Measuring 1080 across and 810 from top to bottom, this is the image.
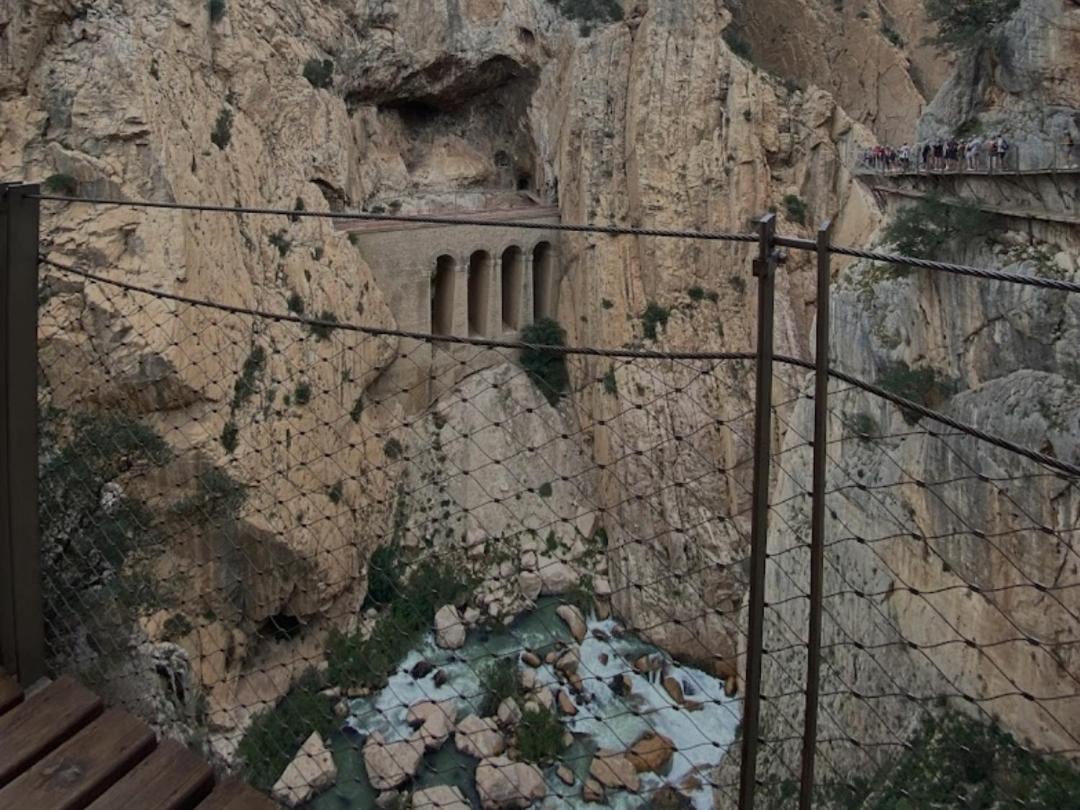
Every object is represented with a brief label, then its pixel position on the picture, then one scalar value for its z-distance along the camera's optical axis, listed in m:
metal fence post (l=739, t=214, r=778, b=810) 1.81
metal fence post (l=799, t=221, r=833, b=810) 1.79
